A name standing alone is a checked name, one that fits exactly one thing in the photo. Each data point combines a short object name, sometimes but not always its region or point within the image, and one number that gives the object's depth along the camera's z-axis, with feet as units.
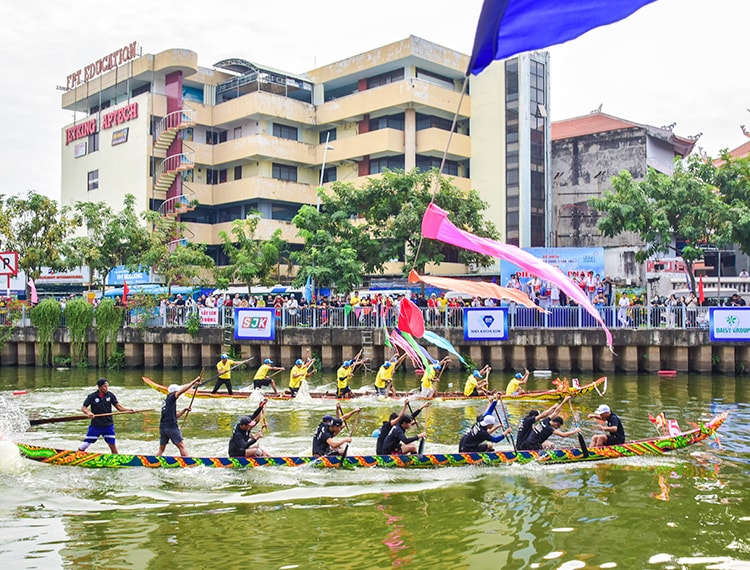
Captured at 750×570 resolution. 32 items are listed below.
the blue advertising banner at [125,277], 152.46
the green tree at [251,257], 122.42
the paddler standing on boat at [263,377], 80.07
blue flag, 29.84
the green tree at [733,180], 107.45
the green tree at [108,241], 131.95
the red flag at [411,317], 69.05
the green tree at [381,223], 118.62
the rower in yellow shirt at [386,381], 77.56
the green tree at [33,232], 125.29
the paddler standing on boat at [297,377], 77.61
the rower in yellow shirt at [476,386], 72.74
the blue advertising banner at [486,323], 100.48
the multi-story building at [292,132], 146.41
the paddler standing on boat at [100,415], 48.91
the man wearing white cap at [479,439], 48.44
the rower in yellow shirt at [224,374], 77.25
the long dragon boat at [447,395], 75.36
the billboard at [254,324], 109.09
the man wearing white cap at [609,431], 50.16
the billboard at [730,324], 93.86
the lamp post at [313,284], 115.10
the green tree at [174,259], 127.13
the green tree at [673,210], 104.22
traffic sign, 94.80
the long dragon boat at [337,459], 46.11
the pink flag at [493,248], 35.55
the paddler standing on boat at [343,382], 76.95
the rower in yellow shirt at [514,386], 72.08
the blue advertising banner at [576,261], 113.70
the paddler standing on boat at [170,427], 48.26
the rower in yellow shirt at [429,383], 75.77
